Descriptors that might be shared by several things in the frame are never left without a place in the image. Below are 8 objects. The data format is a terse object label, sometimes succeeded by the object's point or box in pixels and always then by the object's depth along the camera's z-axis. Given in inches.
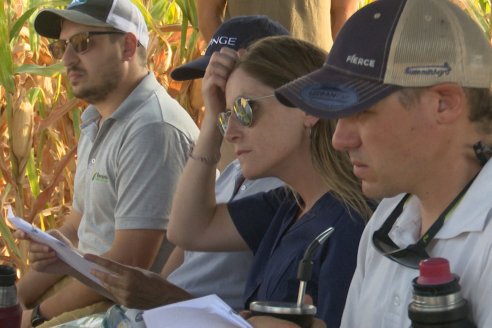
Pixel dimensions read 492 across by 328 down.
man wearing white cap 171.5
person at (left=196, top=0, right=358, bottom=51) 200.2
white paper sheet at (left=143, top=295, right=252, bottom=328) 130.8
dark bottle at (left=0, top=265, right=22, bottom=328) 138.8
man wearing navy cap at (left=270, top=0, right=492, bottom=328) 129.6
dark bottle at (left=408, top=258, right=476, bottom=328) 123.8
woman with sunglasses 145.0
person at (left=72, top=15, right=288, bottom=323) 155.1
